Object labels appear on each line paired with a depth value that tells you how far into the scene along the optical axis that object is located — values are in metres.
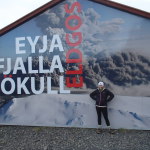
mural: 8.99
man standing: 8.82
